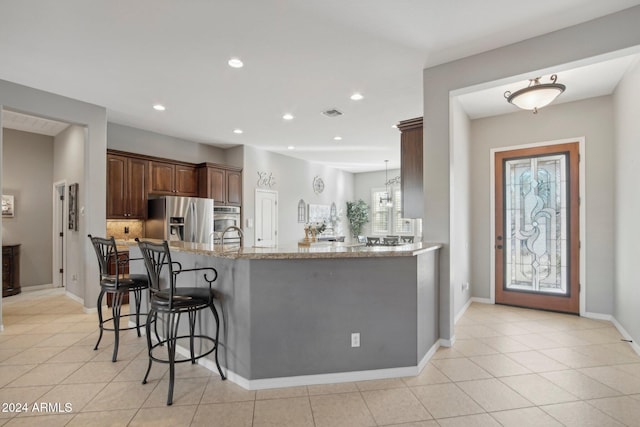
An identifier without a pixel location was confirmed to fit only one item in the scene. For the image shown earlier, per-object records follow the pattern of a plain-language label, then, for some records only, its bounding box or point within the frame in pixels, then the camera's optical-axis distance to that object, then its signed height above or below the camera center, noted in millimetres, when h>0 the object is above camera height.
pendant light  9750 +558
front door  4316 -177
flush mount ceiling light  3135 +1218
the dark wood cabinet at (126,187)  5020 +451
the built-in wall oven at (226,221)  6234 -126
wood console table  5406 -944
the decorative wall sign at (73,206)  5012 +134
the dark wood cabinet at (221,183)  6164 +627
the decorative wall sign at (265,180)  7219 +805
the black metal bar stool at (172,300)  2273 -634
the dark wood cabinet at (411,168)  3869 +570
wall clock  8820 +839
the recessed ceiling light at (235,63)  3229 +1559
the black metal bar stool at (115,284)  2918 -656
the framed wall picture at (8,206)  5629 +151
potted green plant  10039 -3
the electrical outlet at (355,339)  2557 -992
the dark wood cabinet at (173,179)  5605 +660
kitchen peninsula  2418 -775
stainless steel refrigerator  5309 -75
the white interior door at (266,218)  7117 -73
